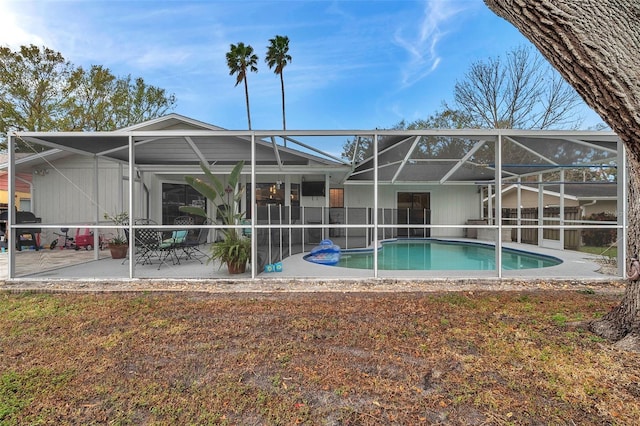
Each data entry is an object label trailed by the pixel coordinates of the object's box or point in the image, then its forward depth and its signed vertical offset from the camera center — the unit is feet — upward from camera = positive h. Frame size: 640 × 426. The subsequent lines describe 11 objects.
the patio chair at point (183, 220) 36.58 -0.53
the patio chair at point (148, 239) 22.25 -1.64
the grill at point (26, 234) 31.63 -1.75
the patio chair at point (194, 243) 22.94 -2.01
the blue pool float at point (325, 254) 27.50 -3.47
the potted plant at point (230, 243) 19.49 -1.77
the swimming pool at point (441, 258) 26.20 -4.31
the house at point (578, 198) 38.11 +1.94
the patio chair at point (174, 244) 22.26 -2.01
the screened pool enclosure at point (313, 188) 18.75 +3.20
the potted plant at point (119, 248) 26.03 -2.64
